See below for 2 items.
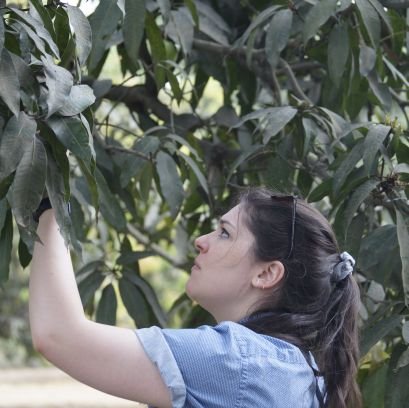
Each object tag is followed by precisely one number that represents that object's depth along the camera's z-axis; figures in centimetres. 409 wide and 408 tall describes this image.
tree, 475
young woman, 461
